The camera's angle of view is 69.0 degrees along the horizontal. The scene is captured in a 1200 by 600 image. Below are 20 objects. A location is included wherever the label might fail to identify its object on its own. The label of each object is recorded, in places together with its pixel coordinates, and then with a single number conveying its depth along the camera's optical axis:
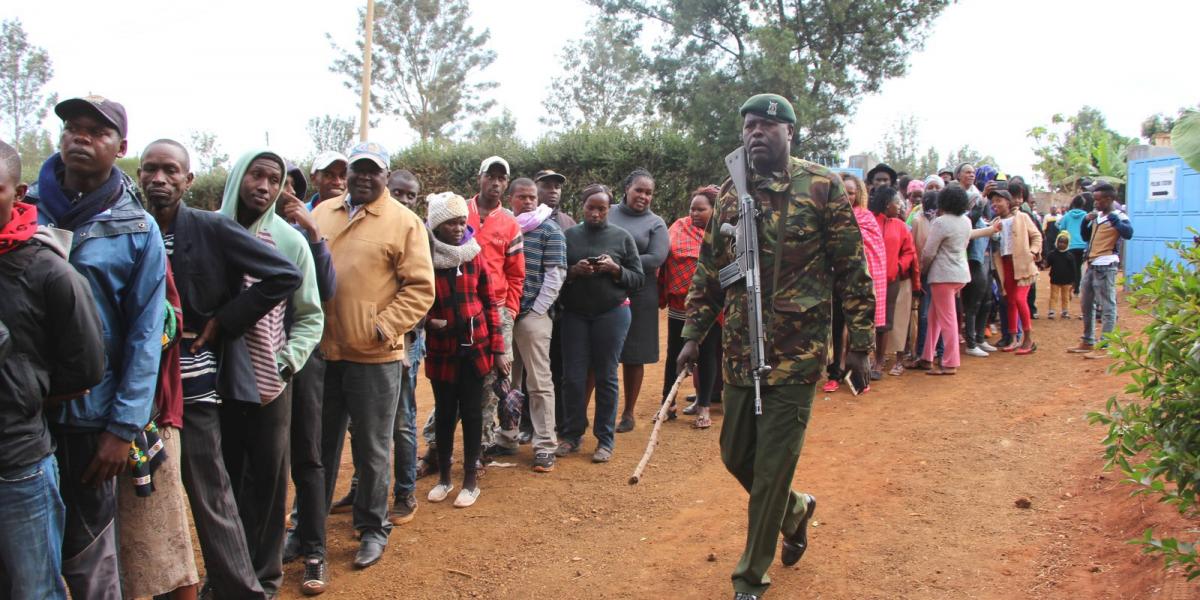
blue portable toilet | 14.76
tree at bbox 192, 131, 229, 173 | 42.72
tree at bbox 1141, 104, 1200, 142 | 27.88
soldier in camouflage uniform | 3.86
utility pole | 16.60
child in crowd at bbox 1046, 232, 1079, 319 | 11.87
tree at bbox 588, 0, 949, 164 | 16.06
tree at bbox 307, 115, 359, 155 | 39.72
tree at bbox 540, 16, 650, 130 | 43.16
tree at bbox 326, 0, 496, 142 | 39.06
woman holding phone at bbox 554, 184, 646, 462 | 6.44
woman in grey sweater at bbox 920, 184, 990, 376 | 8.84
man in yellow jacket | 4.44
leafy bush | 3.22
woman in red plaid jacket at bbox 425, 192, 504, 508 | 5.27
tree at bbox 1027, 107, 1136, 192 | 22.28
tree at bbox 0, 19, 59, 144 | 43.16
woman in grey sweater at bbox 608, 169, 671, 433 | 7.08
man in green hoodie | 3.77
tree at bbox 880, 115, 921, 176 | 45.38
